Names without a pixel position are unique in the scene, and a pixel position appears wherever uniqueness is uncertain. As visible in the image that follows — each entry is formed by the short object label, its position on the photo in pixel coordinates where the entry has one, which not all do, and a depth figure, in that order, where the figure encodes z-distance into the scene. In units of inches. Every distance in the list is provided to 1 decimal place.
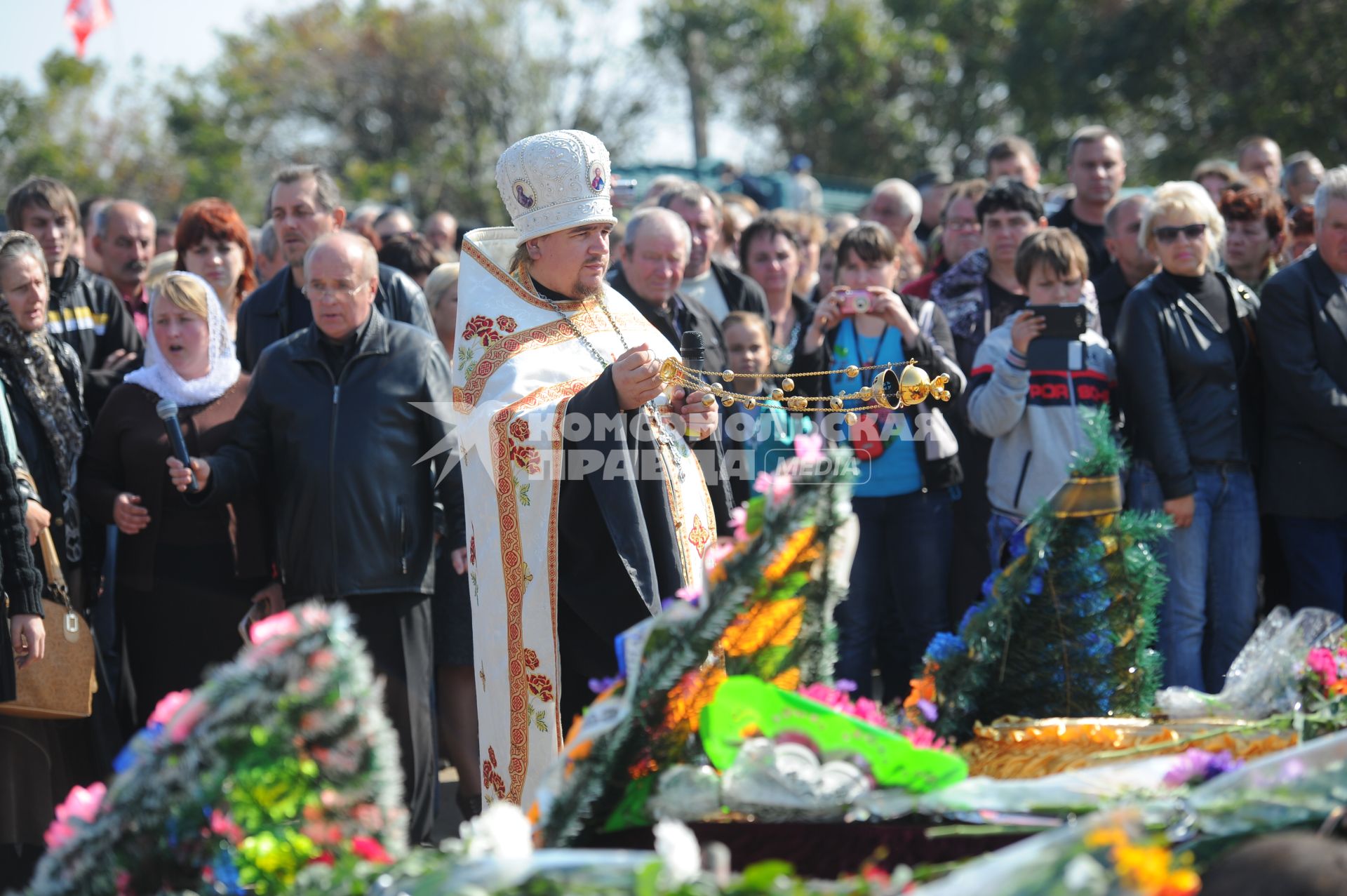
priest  324.8
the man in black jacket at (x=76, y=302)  487.8
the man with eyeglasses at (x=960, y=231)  585.3
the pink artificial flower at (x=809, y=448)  186.1
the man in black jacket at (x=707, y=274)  559.5
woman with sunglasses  470.3
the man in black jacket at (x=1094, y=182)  588.4
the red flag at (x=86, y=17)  1562.5
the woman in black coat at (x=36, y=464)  402.0
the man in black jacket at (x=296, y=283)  497.4
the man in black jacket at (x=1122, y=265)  530.9
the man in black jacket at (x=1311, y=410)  472.4
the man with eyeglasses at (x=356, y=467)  411.8
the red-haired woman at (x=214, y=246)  530.6
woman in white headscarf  434.6
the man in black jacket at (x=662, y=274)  468.1
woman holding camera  474.9
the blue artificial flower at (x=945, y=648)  227.5
